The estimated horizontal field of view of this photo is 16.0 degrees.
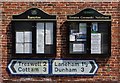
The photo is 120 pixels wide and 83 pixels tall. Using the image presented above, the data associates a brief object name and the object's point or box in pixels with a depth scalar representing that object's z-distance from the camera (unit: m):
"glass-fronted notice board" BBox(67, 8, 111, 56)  12.61
